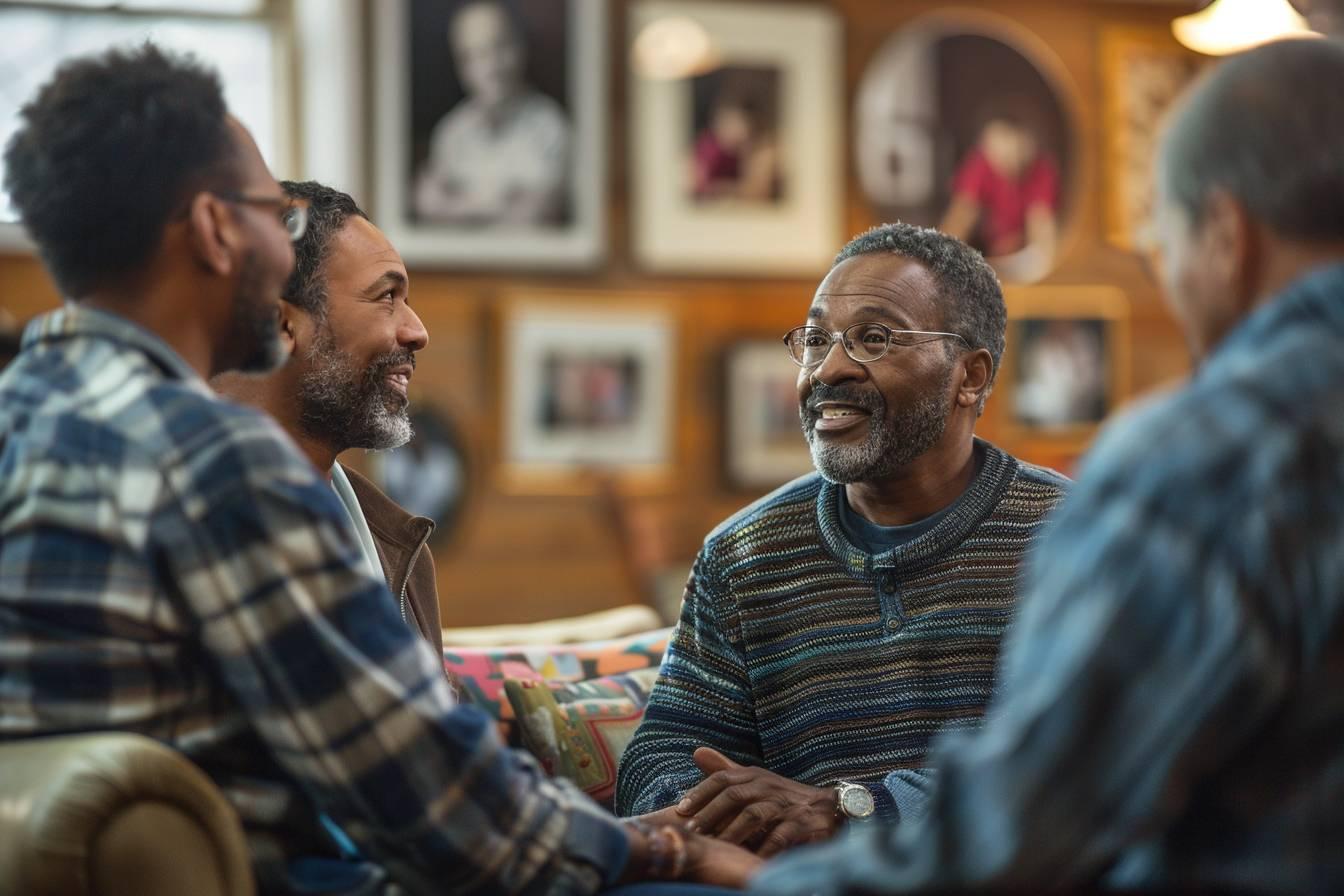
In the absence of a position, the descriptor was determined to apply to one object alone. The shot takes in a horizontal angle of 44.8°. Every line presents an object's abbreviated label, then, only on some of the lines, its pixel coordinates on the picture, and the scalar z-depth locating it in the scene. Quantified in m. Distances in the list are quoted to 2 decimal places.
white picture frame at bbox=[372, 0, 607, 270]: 6.41
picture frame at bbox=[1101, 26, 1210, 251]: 7.25
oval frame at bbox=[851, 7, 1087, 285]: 6.97
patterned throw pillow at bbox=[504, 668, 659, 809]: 3.11
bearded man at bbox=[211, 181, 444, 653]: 3.10
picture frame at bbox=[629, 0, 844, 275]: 6.70
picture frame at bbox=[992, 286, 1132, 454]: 7.11
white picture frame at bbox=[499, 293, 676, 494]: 6.57
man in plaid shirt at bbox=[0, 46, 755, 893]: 1.84
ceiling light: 5.34
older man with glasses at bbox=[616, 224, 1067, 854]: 2.76
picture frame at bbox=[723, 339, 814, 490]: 6.76
